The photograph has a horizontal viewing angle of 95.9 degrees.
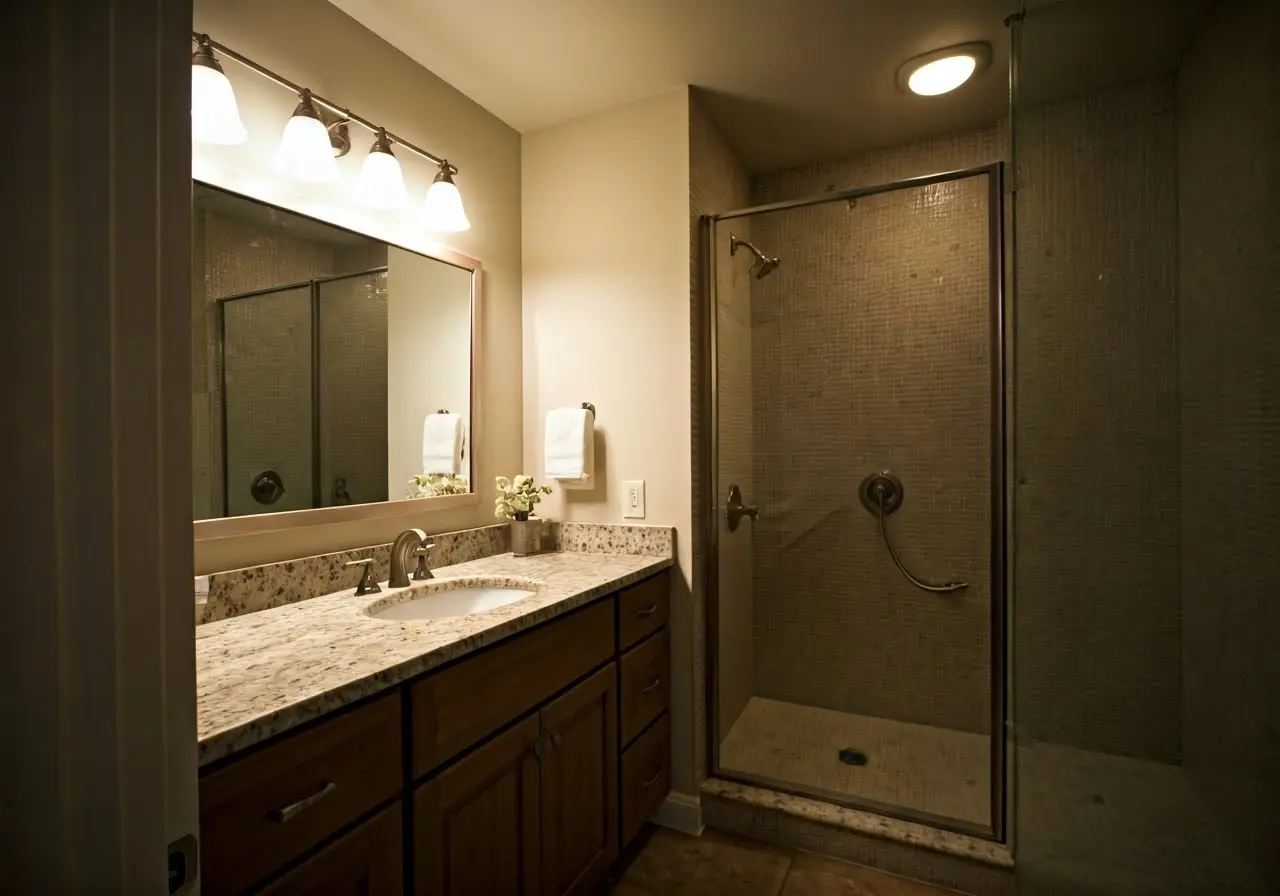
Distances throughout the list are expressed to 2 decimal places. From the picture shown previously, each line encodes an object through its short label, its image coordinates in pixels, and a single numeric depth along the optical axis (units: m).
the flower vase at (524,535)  1.97
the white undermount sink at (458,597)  1.50
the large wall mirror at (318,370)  1.27
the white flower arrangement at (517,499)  1.98
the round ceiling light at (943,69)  1.77
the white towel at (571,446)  1.96
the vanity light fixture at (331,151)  1.23
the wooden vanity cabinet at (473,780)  0.79
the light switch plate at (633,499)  1.99
